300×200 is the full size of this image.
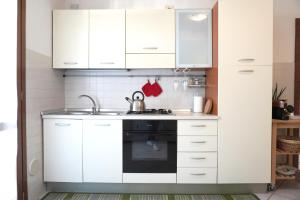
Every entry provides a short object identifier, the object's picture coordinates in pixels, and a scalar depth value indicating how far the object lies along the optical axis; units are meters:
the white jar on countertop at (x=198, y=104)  2.82
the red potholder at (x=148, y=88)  3.00
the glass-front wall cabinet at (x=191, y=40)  2.66
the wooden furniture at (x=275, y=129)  2.46
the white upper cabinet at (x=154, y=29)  2.67
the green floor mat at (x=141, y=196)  2.42
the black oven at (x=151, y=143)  2.45
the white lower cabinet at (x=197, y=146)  2.44
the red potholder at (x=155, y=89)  3.00
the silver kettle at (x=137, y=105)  2.78
